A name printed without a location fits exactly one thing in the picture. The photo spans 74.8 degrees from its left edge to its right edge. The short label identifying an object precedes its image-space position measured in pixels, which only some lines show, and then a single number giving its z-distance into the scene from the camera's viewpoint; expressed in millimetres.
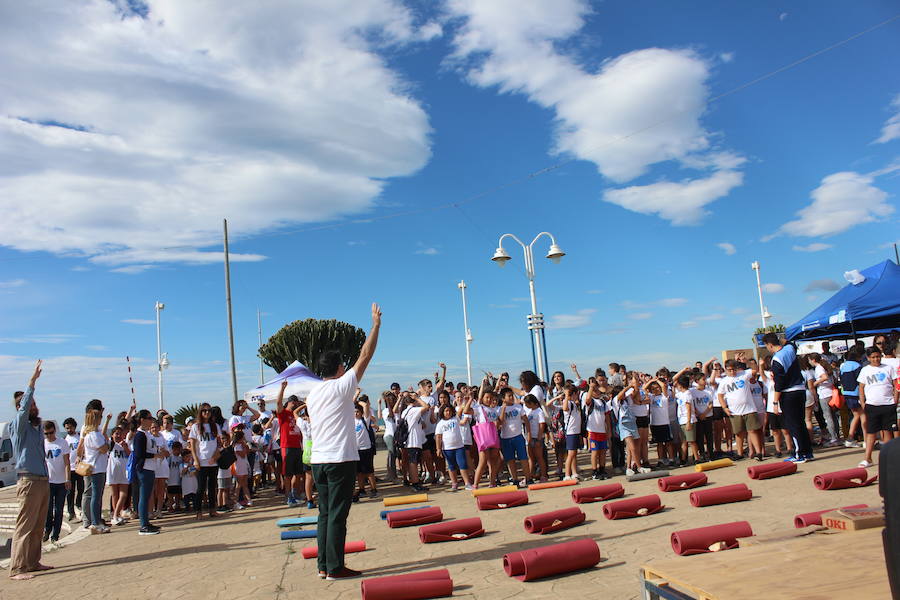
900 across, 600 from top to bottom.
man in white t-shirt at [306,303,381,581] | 5535
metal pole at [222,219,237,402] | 20953
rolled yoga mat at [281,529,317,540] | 7690
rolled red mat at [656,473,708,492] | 8961
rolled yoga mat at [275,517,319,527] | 8531
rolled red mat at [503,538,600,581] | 5148
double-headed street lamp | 15938
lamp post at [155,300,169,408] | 32397
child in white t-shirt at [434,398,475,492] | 10898
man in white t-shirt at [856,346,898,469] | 9016
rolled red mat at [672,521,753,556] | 5246
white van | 25139
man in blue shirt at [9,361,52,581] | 6961
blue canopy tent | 14609
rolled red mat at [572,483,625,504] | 8625
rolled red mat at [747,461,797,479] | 9070
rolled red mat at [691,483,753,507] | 7641
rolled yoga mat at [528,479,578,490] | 10211
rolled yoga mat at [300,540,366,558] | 6520
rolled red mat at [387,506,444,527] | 8062
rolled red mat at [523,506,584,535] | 6941
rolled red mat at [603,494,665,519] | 7352
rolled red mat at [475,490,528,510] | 8852
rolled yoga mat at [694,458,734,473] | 10430
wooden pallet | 3095
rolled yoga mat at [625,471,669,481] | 10109
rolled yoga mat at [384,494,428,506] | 9883
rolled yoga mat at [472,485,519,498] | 9734
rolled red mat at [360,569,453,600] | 4750
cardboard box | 4195
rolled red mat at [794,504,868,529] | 5543
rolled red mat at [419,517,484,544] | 6920
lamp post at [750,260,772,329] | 36844
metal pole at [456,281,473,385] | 34031
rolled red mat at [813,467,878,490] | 7878
